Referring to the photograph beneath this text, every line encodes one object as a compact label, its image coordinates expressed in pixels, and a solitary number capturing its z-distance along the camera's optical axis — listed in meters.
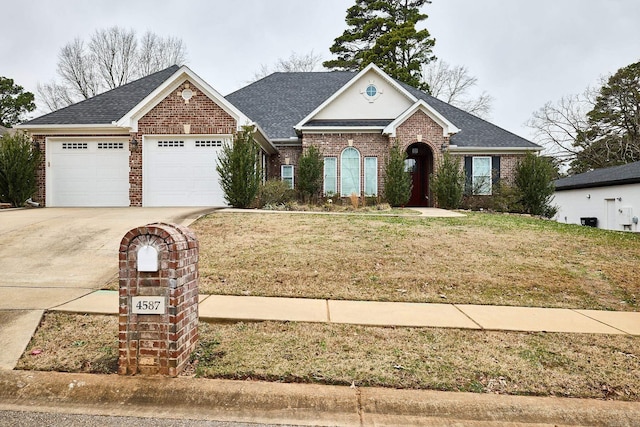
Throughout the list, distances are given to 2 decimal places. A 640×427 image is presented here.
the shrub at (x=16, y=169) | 13.55
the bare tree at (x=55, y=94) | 33.88
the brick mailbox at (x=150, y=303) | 3.30
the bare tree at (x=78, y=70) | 33.62
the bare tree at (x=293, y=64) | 36.34
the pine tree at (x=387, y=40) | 30.77
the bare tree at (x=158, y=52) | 34.59
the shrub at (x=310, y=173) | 16.38
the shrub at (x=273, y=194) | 14.13
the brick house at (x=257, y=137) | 14.06
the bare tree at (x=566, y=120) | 31.70
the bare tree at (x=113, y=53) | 33.75
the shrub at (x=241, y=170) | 12.57
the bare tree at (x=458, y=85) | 34.59
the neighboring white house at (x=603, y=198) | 17.14
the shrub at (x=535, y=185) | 15.95
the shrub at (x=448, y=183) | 15.90
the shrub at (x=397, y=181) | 15.93
